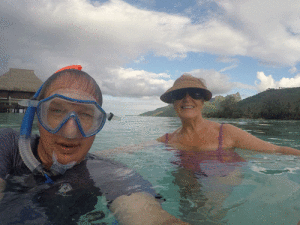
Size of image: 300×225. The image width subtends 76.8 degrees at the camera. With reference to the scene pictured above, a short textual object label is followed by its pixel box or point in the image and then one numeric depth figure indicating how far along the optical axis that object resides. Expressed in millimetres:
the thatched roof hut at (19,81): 27594
